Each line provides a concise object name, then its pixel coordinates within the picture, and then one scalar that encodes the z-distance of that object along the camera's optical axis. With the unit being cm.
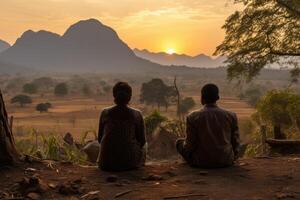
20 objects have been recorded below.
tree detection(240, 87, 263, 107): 5887
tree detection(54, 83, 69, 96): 7575
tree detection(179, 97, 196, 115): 4903
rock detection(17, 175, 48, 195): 599
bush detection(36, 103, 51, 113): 5247
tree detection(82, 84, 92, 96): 7819
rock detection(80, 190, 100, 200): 574
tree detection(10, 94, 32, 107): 5852
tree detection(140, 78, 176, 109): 5741
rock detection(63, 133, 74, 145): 1353
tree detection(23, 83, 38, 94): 7675
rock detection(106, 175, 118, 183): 651
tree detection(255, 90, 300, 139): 1961
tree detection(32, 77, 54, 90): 9367
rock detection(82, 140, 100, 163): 985
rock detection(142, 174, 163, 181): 659
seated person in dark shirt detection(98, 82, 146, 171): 699
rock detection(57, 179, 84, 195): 602
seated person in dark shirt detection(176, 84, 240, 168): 703
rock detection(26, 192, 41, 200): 574
